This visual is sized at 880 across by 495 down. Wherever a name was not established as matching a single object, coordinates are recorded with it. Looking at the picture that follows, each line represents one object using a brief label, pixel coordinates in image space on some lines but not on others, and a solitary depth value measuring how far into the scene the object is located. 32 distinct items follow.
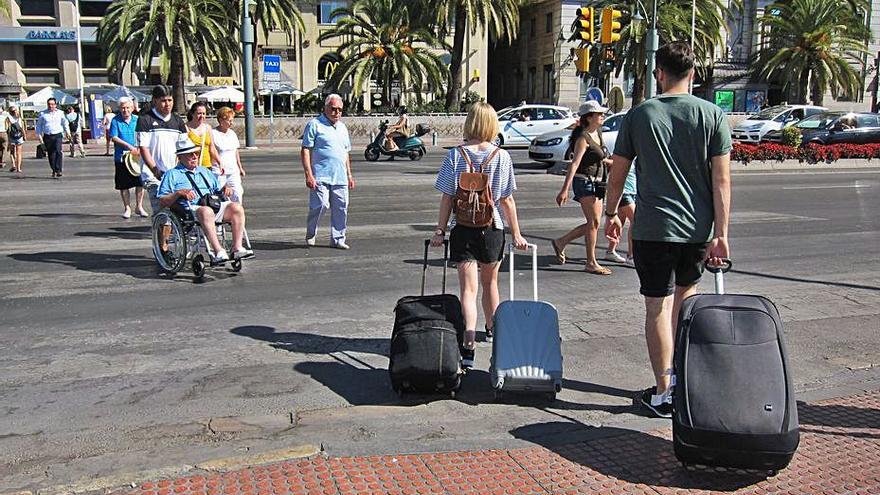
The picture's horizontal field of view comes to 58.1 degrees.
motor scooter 25.12
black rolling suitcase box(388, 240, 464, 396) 4.65
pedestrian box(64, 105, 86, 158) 29.03
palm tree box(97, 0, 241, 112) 35.38
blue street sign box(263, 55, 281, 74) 32.47
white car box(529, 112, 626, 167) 21.31
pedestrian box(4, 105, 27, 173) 20.09
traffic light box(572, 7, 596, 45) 20.08
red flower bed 22.45
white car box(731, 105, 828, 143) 31.03
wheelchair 7.91
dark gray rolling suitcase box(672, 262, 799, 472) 3.55
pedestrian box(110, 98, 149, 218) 11.29
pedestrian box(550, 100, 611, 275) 8.16
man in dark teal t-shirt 4.20
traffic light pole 23.44
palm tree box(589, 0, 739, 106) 38.69
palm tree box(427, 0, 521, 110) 37.06
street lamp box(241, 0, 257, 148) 29.69
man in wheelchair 7.90
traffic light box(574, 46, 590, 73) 20.73
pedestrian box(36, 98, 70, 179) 18.91
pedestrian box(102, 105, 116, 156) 28.36
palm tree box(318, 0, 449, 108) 39.19
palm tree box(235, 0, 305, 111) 40.19
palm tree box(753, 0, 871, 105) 45.40
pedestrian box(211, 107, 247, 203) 8.97
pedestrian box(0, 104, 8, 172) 21.44
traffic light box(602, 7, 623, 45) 20.41
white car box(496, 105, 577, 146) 31.52
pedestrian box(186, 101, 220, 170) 8.62
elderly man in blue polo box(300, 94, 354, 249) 9.29
